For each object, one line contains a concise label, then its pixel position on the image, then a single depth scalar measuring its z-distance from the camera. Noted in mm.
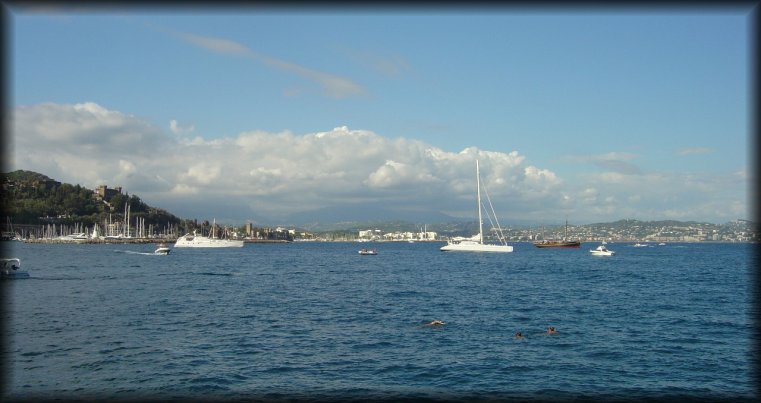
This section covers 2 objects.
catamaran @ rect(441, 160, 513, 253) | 114562
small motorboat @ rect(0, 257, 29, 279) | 52938
